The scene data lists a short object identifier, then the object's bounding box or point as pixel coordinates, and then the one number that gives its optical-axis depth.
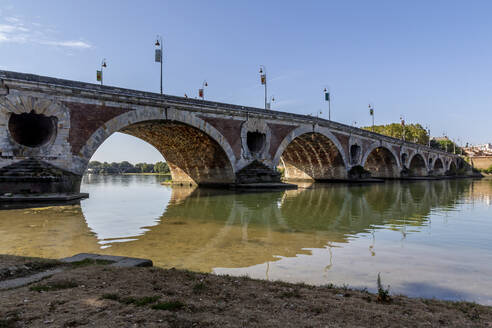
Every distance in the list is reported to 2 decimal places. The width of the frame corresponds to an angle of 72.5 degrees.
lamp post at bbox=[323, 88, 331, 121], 41.12
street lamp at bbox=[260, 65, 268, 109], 33.12
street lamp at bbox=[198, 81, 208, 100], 30.58
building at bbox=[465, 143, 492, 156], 113.84
